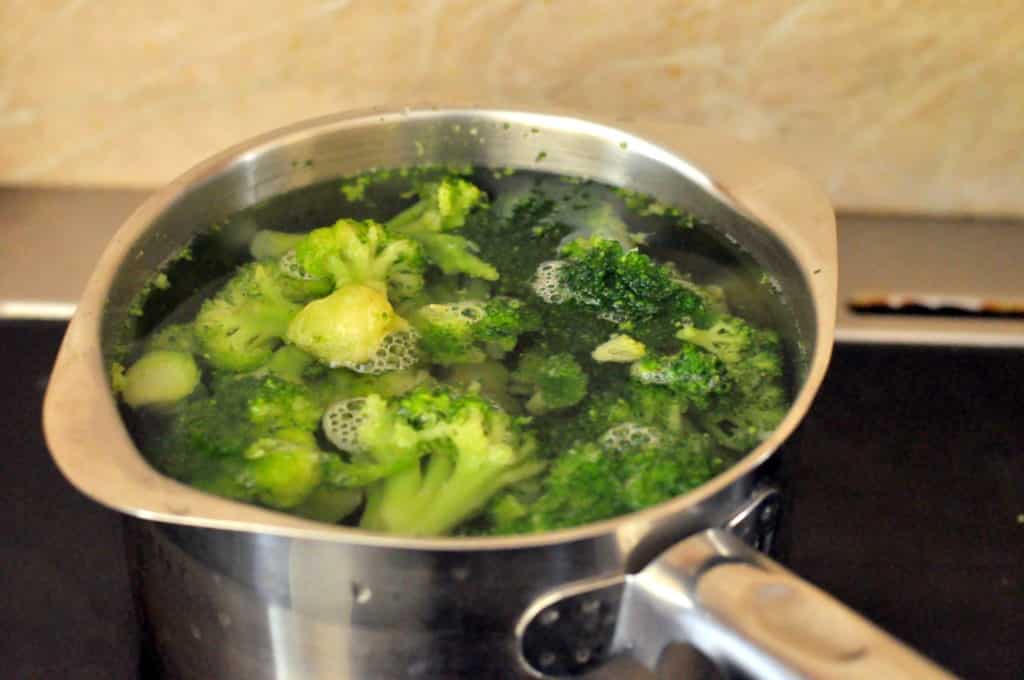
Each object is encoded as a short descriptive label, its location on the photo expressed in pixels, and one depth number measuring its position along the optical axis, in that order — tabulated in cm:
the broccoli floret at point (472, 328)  82
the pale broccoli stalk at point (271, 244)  91
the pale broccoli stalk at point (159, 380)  75
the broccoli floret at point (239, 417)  72
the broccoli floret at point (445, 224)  90
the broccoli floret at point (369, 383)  77
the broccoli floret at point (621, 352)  82
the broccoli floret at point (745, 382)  75
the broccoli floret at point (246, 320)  80
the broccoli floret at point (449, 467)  67
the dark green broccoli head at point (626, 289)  86
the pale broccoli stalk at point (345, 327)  79
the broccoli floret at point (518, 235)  90
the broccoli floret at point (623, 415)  75
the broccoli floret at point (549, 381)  78
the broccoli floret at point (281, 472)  68
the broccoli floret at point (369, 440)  70
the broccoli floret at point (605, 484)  67
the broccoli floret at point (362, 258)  85
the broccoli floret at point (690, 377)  78
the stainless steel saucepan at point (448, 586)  55
